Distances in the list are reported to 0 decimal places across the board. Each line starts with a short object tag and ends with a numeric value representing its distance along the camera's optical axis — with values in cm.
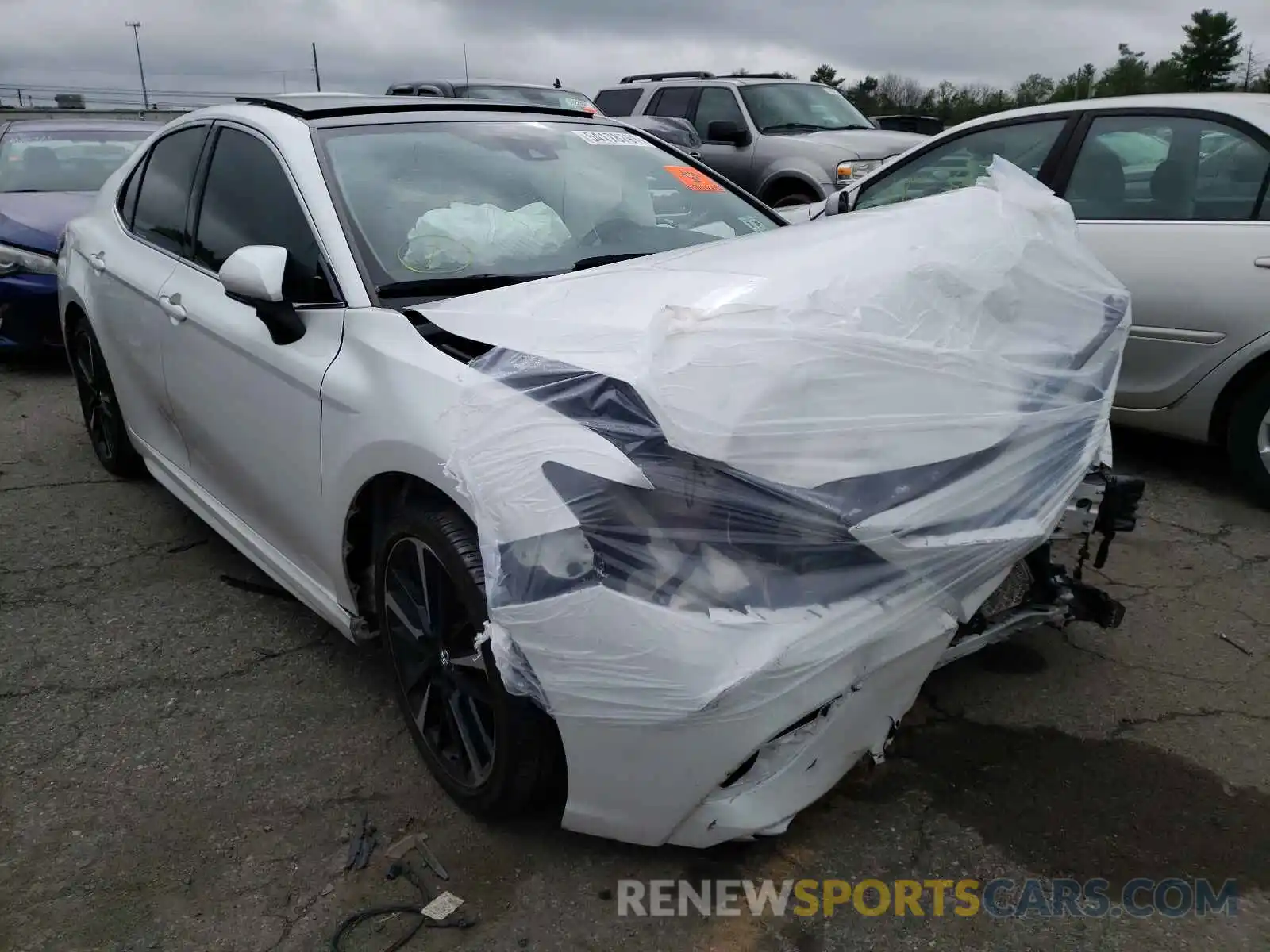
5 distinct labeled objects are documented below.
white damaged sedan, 182
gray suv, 877
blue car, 661
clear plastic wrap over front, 179
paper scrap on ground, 211
